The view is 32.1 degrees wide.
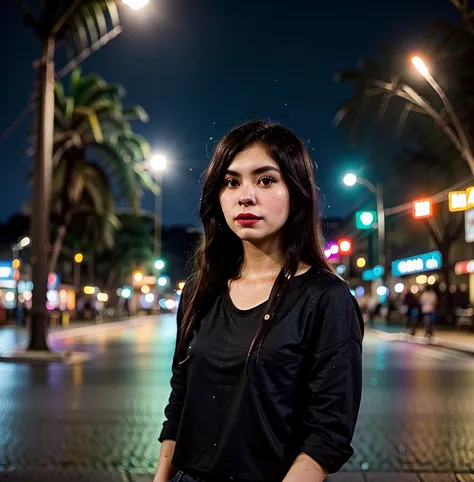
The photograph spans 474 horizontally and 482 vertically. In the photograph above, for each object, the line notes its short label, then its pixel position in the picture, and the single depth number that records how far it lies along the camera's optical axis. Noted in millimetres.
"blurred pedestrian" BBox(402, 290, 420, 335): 32812
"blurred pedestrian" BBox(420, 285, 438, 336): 29422
